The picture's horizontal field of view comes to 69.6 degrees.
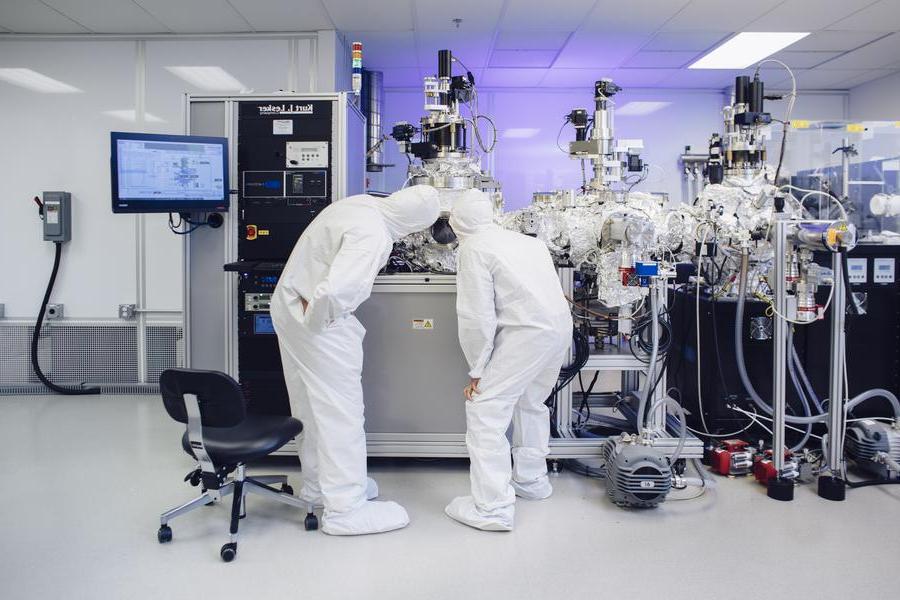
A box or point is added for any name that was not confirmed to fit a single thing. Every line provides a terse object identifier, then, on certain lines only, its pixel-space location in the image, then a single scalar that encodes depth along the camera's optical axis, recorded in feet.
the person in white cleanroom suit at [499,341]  7.57
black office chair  6.42
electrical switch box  13.88
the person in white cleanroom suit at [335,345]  7.23
